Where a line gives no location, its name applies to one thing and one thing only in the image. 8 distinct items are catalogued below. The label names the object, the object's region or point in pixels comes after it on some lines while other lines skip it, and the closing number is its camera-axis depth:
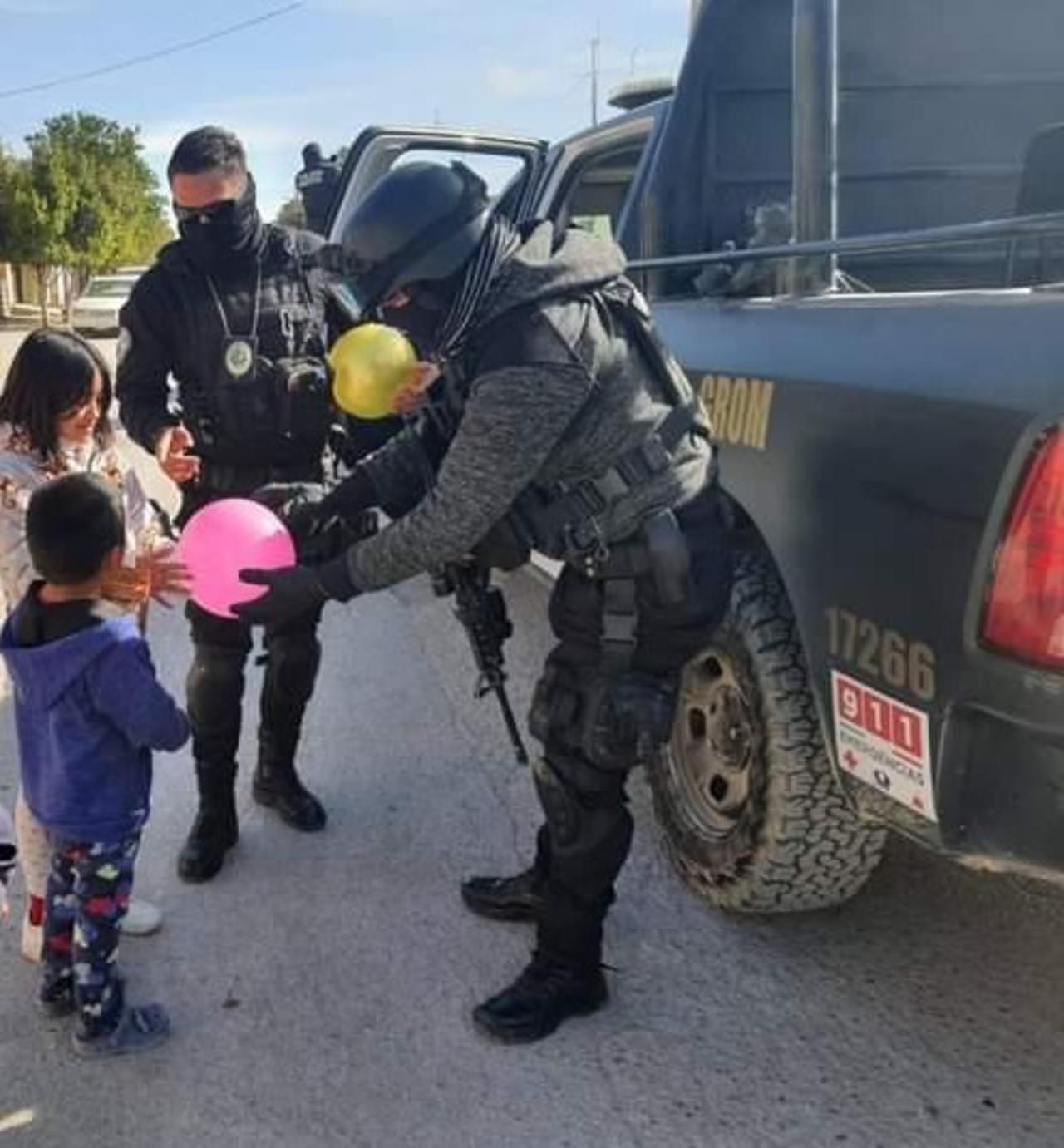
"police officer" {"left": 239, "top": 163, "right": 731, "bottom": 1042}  2.07
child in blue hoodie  2.19
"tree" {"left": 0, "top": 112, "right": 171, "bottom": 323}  32.38
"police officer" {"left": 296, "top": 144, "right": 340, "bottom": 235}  7.16
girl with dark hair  2.48
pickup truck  1.76
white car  24.41
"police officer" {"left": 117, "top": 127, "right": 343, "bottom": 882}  2.93
